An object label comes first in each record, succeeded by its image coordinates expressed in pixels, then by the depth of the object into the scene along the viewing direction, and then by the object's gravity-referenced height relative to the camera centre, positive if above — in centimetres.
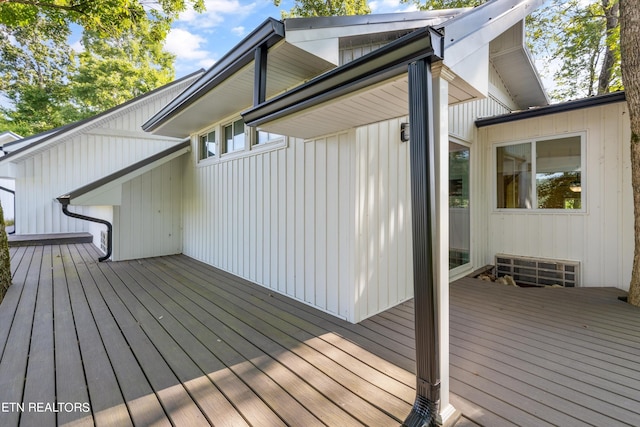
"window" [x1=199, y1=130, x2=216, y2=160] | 577 +148
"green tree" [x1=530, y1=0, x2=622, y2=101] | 747 +532
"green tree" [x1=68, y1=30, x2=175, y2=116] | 1287 +695
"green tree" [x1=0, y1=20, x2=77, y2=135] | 1042 +570
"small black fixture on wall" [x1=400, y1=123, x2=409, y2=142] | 347 +100
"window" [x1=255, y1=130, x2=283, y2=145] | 414 +116
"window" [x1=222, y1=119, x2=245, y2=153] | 487 +140
